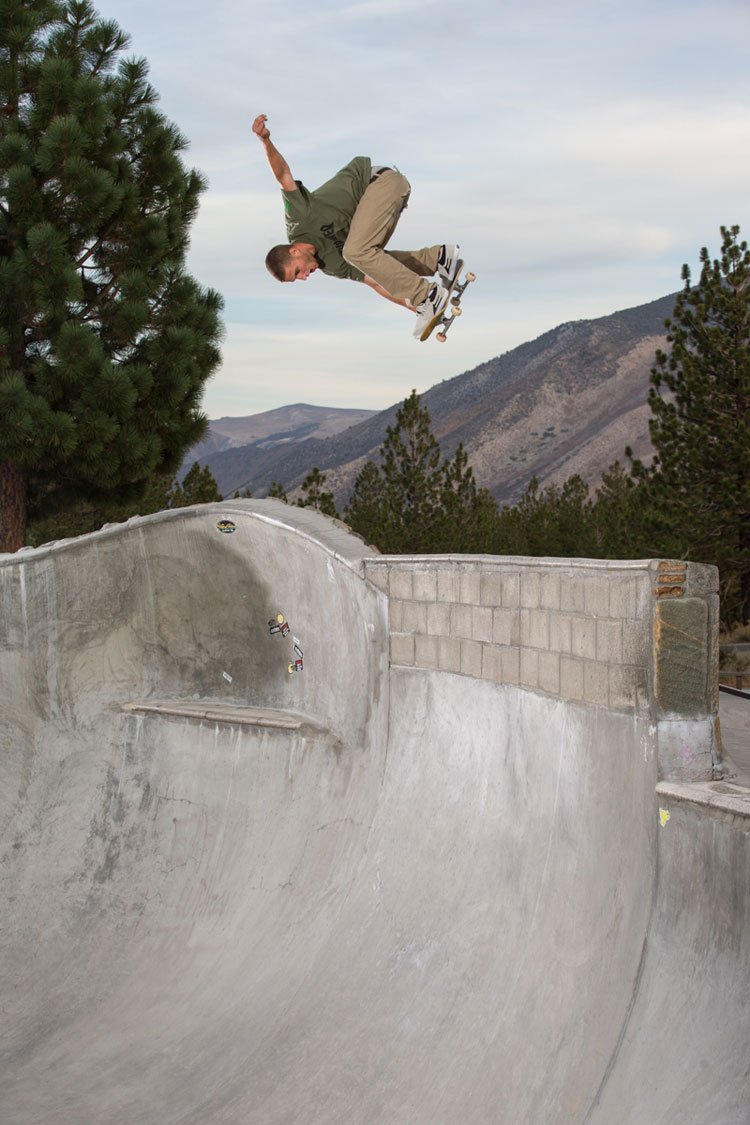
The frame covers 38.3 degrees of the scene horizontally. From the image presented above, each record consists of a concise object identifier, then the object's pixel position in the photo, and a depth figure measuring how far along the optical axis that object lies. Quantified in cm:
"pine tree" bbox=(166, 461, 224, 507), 3678
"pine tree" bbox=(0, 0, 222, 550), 1839
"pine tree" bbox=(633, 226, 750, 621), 2509
